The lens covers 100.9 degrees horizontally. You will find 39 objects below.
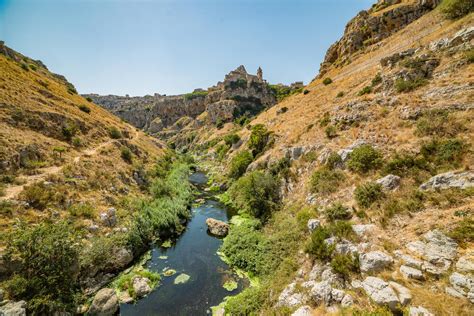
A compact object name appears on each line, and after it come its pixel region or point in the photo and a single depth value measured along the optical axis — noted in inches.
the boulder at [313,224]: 621.9
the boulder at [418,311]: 299.0
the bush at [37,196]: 751.2
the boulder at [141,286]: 624.1
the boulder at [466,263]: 323.0
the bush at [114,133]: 1750.7
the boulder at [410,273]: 354.6
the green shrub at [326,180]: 753.6
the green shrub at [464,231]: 357.4
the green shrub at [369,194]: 577.6
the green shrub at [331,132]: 1032.2
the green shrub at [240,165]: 1622.5
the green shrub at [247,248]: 703.1
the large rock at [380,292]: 334.4
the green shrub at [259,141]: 1700.3
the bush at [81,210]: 816.3
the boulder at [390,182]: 575.5
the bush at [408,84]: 839.3
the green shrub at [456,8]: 1021.9
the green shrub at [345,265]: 435.8
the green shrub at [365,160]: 688.6
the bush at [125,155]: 1529.3
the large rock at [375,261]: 401.1
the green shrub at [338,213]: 607.8
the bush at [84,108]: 1852.9
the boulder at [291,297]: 445.7
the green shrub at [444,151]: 517.7
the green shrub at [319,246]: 510.0
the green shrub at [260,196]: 1025.0
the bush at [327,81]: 1945.1
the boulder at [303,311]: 400.8
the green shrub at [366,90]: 1128.4
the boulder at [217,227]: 1000.9
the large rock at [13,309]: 434.3
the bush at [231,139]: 2546.8
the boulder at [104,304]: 544.7
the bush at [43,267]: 483.3
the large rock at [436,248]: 355.6
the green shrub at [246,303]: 511.8
